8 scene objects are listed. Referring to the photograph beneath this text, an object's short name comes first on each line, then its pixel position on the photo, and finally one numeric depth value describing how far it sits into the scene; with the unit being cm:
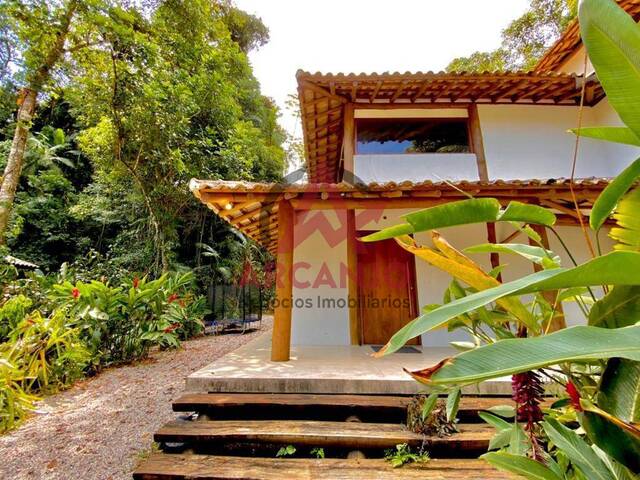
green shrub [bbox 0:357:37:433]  354
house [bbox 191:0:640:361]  550
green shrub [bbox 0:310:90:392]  432
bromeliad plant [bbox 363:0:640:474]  51
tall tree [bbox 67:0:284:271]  836
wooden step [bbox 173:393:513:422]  296
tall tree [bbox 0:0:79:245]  663
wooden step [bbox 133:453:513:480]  223
